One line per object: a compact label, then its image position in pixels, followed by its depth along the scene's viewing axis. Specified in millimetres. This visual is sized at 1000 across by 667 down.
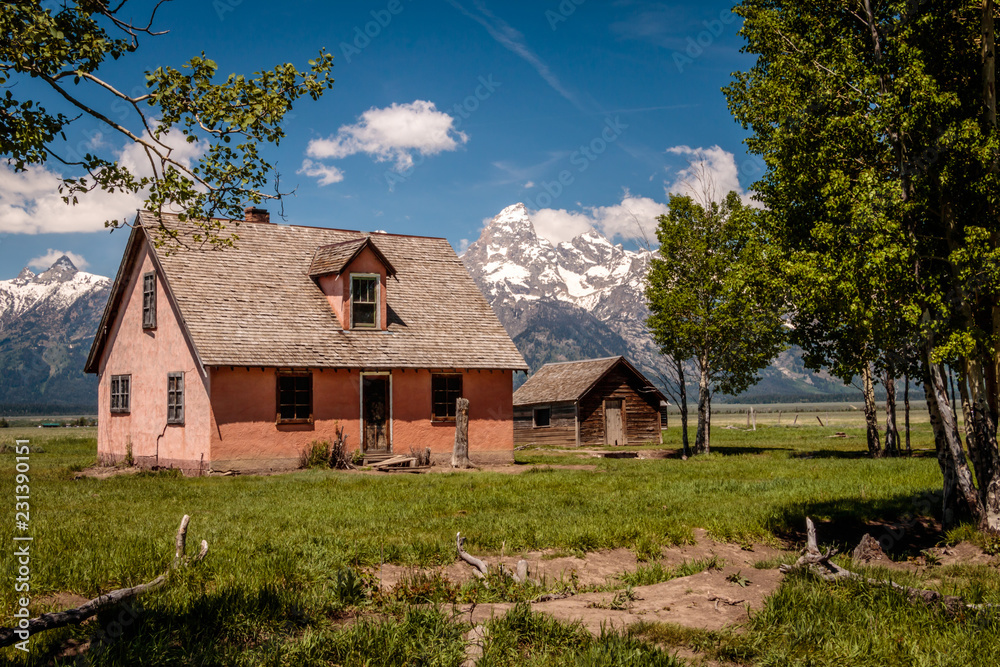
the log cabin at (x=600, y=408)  44531
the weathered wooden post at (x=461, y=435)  25922
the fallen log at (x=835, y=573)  8227
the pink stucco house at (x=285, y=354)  24047
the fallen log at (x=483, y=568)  9453
